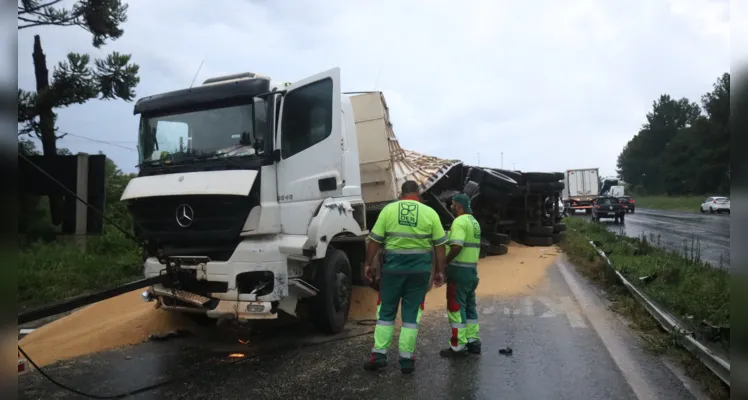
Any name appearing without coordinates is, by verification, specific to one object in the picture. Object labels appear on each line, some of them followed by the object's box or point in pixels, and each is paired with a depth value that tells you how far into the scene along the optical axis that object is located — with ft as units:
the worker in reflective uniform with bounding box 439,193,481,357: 18.42
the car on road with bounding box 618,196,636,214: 104.29
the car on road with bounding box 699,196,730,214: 122.57
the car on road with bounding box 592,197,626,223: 101.86
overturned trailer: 28.25
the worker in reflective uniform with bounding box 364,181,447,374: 16.90
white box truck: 128.98
